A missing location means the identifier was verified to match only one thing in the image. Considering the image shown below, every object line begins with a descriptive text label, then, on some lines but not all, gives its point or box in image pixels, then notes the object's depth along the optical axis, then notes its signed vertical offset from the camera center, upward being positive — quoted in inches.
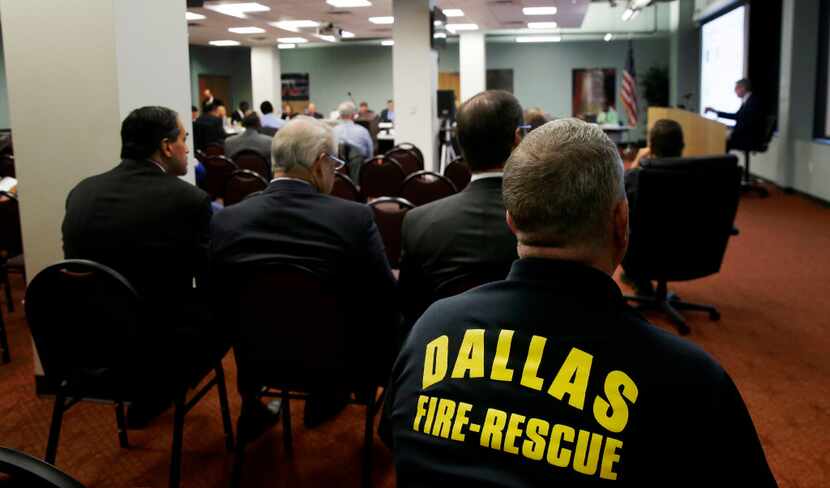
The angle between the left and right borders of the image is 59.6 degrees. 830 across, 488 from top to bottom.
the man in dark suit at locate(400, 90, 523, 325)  82.5 -11.1
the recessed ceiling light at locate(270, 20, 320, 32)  549.6 +82.3
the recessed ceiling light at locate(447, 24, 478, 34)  600.7 +84.1
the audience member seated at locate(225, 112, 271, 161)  291.5 -3.3
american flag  605.3 +25.1
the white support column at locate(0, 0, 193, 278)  121.4 +7.7
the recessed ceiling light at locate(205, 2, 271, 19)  433.0 +75.9
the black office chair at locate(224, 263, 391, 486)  80.7 -23.7
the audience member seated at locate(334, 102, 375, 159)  330.6 -1.3
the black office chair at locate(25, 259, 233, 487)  82.4 -23.9
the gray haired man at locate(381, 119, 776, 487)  35.5 -12.6
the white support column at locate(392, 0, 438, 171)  368.5 +32.0
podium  380.8 -4.4
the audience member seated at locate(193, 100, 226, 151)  371.6 +1.4
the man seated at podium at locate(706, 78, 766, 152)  374.9 +0.1
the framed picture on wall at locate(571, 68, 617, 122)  781.3 +40.4
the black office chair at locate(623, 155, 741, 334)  148.9 -18.4
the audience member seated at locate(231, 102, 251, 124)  578.4 +12.7
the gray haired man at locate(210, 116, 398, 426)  85.9 -13.5
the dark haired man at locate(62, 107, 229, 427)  99.3 -13.6
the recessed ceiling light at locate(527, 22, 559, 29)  622.2 +88.0
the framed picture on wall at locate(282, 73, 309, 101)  851.4 +52.4
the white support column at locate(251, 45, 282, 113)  714.8 +56.7
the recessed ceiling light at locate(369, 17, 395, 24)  537.6 +81.4
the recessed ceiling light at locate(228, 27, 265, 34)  579.8 +81.8
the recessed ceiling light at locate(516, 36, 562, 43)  770.2 +93.0
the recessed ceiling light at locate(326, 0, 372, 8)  435.8 +76.8
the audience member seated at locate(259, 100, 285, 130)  410.3 +7.7
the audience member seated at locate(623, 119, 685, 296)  158.9 -3.8
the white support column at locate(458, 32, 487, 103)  640.4 +63.2
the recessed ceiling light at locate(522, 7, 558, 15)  496.5 +80.4
